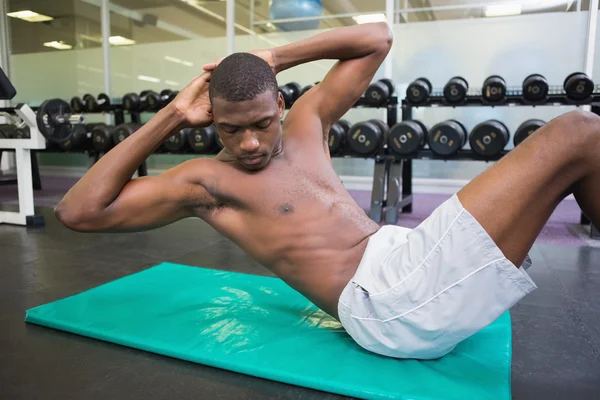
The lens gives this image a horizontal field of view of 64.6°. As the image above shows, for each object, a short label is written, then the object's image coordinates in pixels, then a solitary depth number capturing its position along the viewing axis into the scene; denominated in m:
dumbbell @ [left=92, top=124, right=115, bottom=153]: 5.02
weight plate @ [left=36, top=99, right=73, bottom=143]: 3.57
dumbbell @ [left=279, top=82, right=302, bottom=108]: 4.76
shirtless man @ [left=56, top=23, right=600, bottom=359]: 1.08
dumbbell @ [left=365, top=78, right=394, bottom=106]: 4.33
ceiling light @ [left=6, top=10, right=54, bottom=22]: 7.90
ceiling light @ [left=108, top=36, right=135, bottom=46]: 7.11
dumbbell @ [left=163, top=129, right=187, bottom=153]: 4.79
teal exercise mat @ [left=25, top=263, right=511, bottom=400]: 1.23
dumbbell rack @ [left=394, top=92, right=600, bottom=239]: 3.78
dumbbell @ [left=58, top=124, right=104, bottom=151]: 5.18
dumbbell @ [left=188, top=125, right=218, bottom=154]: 4.64
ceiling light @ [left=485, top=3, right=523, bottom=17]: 5.09
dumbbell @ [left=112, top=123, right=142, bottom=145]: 4.90
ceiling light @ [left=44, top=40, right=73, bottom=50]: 7.57
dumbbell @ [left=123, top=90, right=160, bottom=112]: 5.51
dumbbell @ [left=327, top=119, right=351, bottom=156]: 4.14
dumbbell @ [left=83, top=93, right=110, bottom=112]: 5.78
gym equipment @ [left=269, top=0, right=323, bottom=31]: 5.22
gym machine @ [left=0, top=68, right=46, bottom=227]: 3.55
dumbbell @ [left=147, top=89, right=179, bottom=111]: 5.39
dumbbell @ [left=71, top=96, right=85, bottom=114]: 5.93
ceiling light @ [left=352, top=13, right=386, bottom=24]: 5.66
